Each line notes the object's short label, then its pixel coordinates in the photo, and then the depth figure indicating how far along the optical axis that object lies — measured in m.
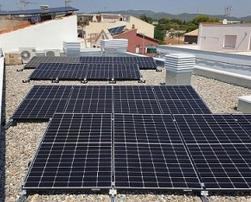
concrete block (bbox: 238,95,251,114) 7.73
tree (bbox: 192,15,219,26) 70.97
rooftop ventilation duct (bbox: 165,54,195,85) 9.52
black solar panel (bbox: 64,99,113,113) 7.04
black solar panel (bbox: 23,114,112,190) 4.53
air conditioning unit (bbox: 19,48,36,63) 14.55
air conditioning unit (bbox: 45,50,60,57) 15.67
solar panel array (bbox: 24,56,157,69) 12.82
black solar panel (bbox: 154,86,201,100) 7.79
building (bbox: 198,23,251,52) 22.48
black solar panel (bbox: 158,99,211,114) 7.01
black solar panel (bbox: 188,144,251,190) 4.59
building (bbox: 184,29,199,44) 49.79
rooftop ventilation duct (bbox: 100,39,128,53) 16.52
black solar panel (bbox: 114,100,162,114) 7.03
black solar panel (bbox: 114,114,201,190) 4.56
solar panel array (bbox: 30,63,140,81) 10.68
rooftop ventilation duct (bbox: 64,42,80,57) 15.21
